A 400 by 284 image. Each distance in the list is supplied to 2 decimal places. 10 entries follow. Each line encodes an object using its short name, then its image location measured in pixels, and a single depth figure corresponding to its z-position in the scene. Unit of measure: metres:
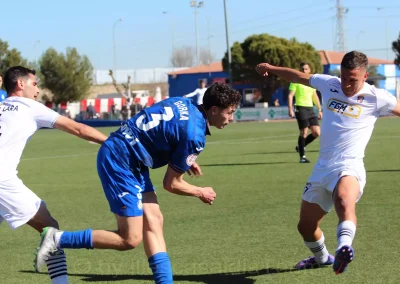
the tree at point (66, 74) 80.88
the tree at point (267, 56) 67.25
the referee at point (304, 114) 17.69
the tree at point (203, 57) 165.50
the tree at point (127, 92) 65.71
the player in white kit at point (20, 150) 6.44
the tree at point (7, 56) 72.25
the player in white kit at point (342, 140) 6.92
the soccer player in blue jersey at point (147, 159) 6.10
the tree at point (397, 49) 70.68
